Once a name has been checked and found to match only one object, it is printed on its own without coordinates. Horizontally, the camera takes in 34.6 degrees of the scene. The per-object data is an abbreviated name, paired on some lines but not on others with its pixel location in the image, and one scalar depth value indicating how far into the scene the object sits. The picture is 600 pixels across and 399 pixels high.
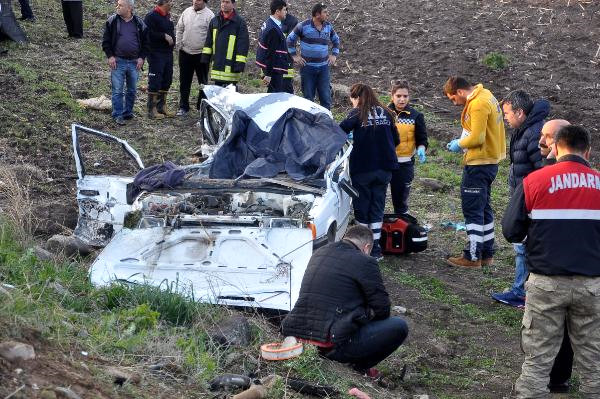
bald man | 7.44
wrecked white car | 8.00
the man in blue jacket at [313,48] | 14.47
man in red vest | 6.57
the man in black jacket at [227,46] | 13.94
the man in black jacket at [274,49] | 14.34
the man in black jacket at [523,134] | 8.84
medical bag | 10.64
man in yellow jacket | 10.00
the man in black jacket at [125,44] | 13.73
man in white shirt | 14.42
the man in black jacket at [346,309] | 6.94
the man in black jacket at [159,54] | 14.22
